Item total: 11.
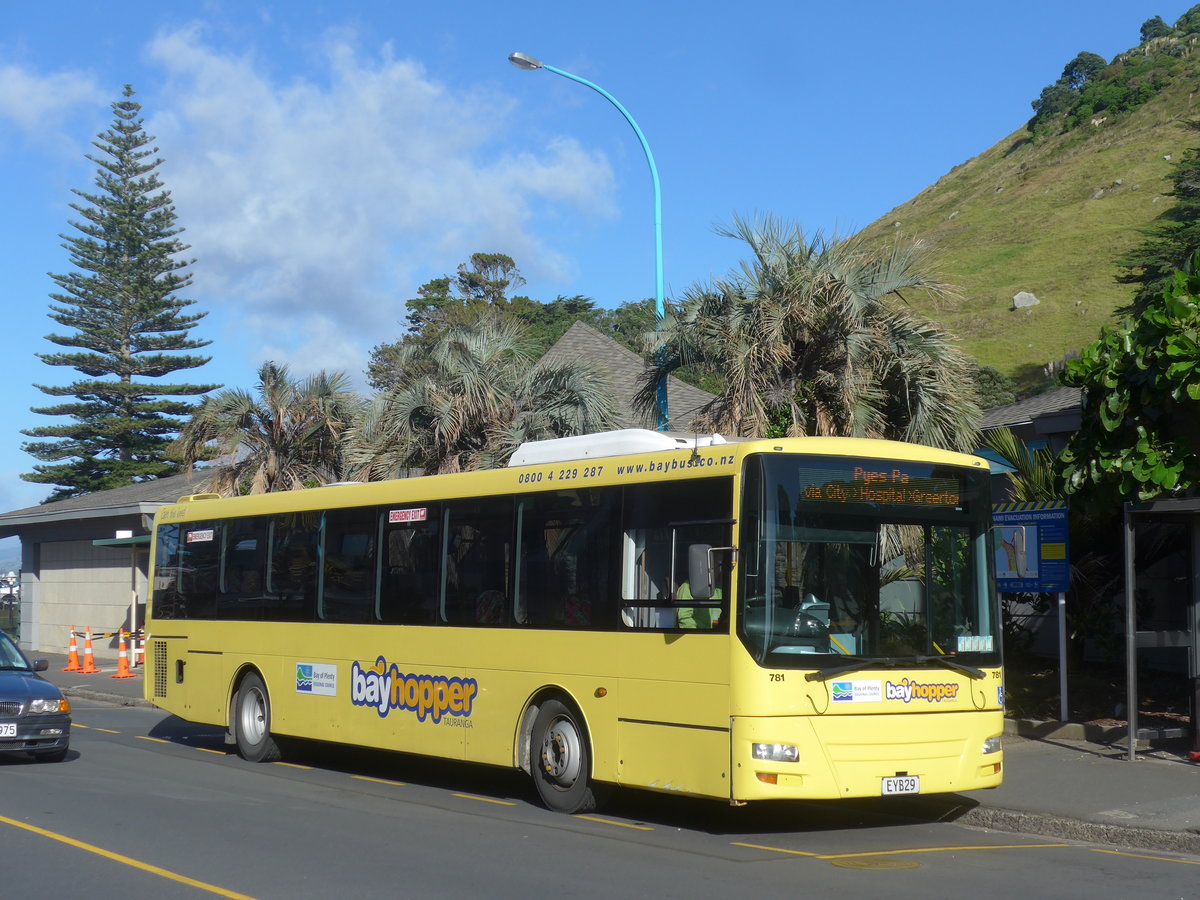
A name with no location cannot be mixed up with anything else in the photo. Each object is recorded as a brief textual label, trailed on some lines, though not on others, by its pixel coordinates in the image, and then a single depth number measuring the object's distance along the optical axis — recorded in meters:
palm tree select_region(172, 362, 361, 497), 27.19
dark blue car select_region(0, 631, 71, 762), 13.76
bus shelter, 12.42
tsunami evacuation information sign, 14.20
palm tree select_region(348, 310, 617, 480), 21.81
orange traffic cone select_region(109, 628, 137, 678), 28.42
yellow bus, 9.66
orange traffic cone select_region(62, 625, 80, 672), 30.34
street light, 18.92
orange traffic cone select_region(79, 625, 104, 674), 29.59
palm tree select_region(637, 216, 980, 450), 17.56
